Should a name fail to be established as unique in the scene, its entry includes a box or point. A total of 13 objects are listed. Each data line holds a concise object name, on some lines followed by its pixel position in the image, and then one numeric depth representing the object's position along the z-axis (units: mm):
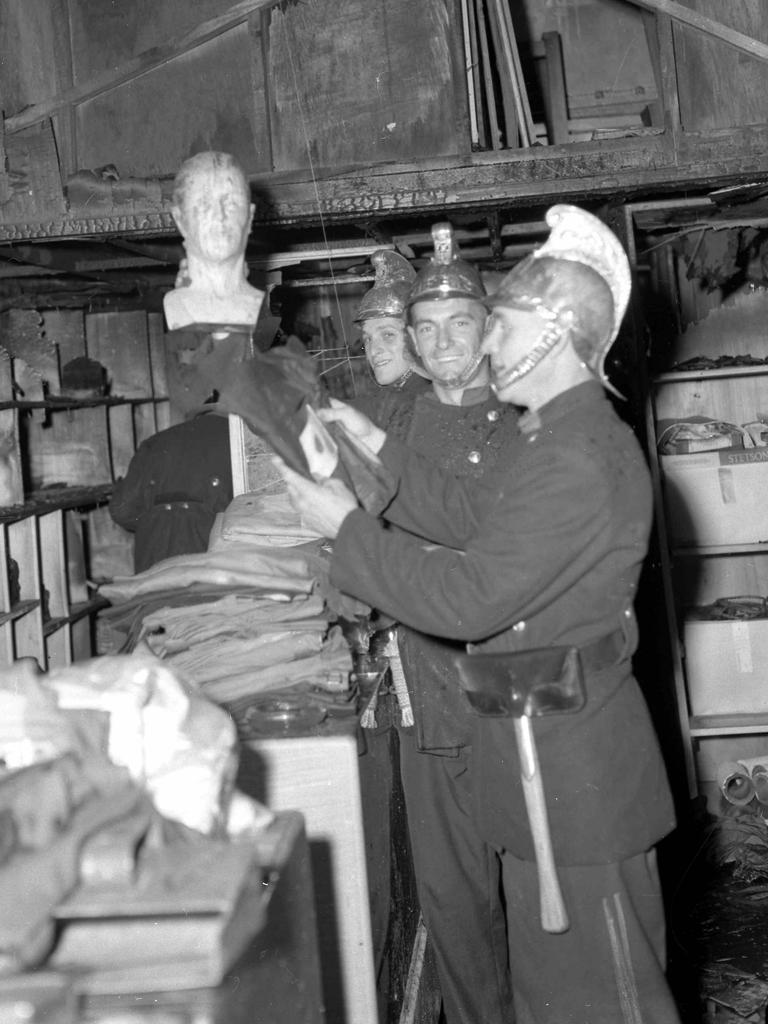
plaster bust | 1982
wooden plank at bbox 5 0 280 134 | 3674
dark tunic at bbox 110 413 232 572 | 4730
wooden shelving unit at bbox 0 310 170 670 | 5141
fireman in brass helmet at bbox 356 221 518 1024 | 2732
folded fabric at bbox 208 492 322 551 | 2527
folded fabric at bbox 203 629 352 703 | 2186
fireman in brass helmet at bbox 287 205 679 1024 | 1878
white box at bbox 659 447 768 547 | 4531
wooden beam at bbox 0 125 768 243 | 3576
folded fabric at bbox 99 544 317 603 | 2299
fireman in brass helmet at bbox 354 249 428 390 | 3379
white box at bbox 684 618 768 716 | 4574
